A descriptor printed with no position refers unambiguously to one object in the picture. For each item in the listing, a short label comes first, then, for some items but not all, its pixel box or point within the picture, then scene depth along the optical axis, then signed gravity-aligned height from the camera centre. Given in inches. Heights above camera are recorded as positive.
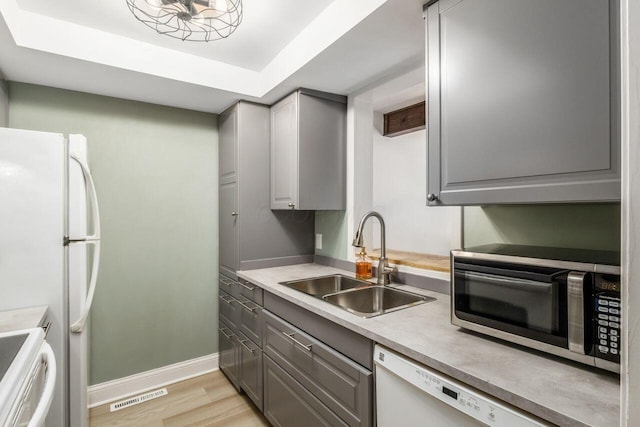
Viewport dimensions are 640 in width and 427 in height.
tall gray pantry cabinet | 92.1 -3.8
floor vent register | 86.6 -52.3
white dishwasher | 31.8 -21.5
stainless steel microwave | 31.5 -10.2
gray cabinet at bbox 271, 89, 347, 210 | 84.9 +16.6
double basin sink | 66.0 -18.7
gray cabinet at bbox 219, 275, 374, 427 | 50.0 -29.7
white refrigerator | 55.2 -5.4
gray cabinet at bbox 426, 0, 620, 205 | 32.8 +13.2
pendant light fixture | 51.8 +36.4
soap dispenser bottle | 80.8 -14.9
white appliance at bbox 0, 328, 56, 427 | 31.4 -18.5
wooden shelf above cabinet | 67.4 -11.9
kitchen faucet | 73.3 -13.2
